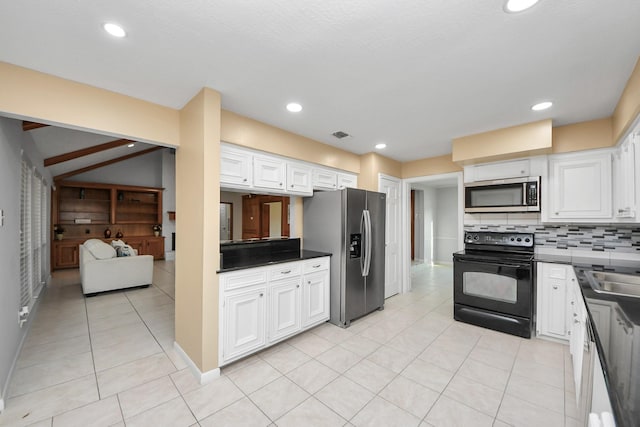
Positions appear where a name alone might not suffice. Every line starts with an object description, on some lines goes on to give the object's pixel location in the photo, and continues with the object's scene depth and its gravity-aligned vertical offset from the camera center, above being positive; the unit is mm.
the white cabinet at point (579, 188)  2809 +280
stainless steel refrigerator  3287 -399
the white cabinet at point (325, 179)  3635 +492
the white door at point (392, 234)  4414 -360
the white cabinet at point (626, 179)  2102 +299
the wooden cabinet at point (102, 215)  6512 -48
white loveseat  4383 -986
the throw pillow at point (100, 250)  4577 -646
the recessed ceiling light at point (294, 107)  2570 +1063
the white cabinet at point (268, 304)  2338 -936
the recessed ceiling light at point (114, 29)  1505 +1078
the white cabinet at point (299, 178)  3279 +448
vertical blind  3049 -290
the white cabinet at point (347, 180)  4051 +522
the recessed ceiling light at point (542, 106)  2488 +1036
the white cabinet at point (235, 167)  2635 +477
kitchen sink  1986 -561
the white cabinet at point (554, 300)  2754 -939
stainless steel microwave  3139 +225
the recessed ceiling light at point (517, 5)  1325 +1067
